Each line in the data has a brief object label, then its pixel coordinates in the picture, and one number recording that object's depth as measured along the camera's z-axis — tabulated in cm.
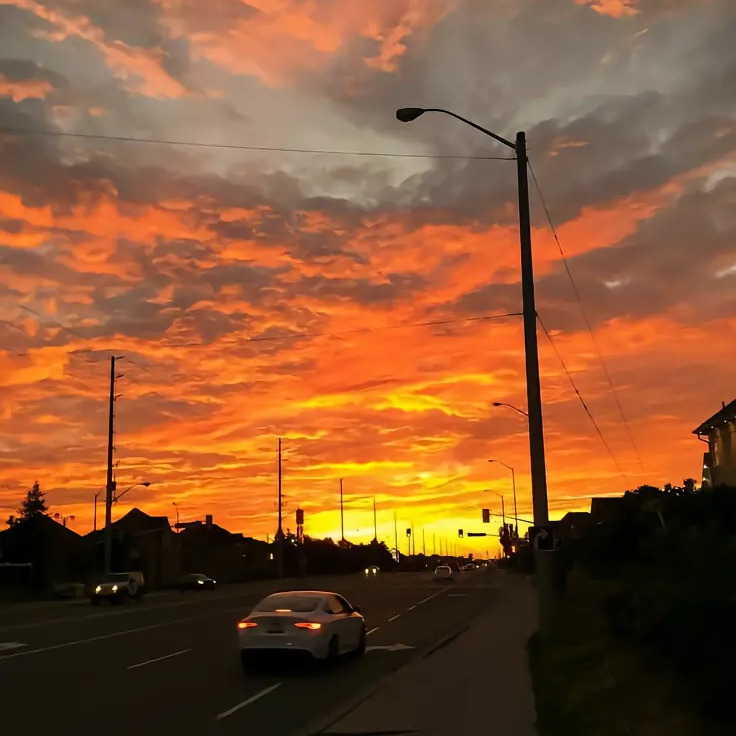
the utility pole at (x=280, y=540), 9400
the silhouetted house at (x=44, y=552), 7088
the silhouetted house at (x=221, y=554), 10719
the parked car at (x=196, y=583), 7400
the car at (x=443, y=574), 8000
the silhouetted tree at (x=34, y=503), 12725
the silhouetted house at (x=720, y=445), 4347
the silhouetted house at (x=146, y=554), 8569
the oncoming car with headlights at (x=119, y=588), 5100
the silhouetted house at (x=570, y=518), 10662
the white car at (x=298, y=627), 1783
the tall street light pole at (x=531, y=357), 1772
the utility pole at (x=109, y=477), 6194
